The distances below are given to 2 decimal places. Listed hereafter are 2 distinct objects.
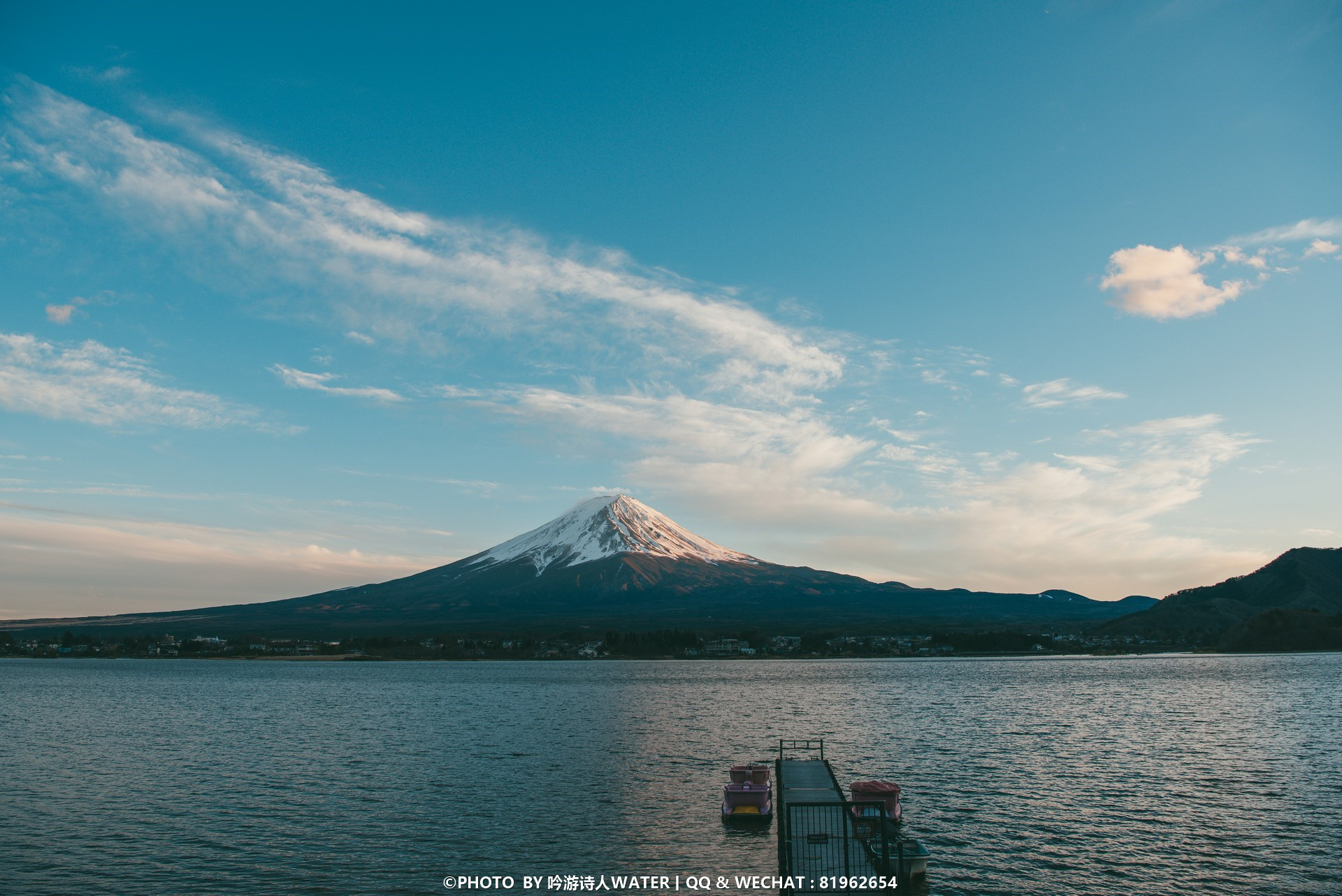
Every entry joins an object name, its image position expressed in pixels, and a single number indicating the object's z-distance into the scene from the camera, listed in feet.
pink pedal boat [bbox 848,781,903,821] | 127.44
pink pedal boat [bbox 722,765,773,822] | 138.72
